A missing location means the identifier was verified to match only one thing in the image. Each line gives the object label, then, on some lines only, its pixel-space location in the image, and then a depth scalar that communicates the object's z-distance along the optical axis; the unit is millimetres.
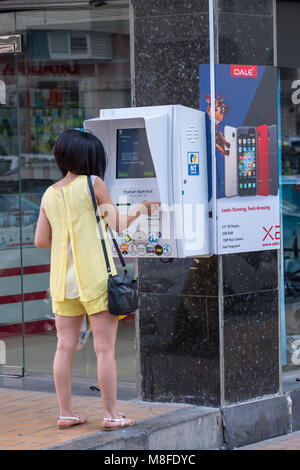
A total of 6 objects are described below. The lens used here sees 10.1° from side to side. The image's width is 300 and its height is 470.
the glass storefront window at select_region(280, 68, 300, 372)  12865
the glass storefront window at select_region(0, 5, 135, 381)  12865
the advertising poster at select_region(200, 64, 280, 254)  10869
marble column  11002
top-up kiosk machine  10239
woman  9706
